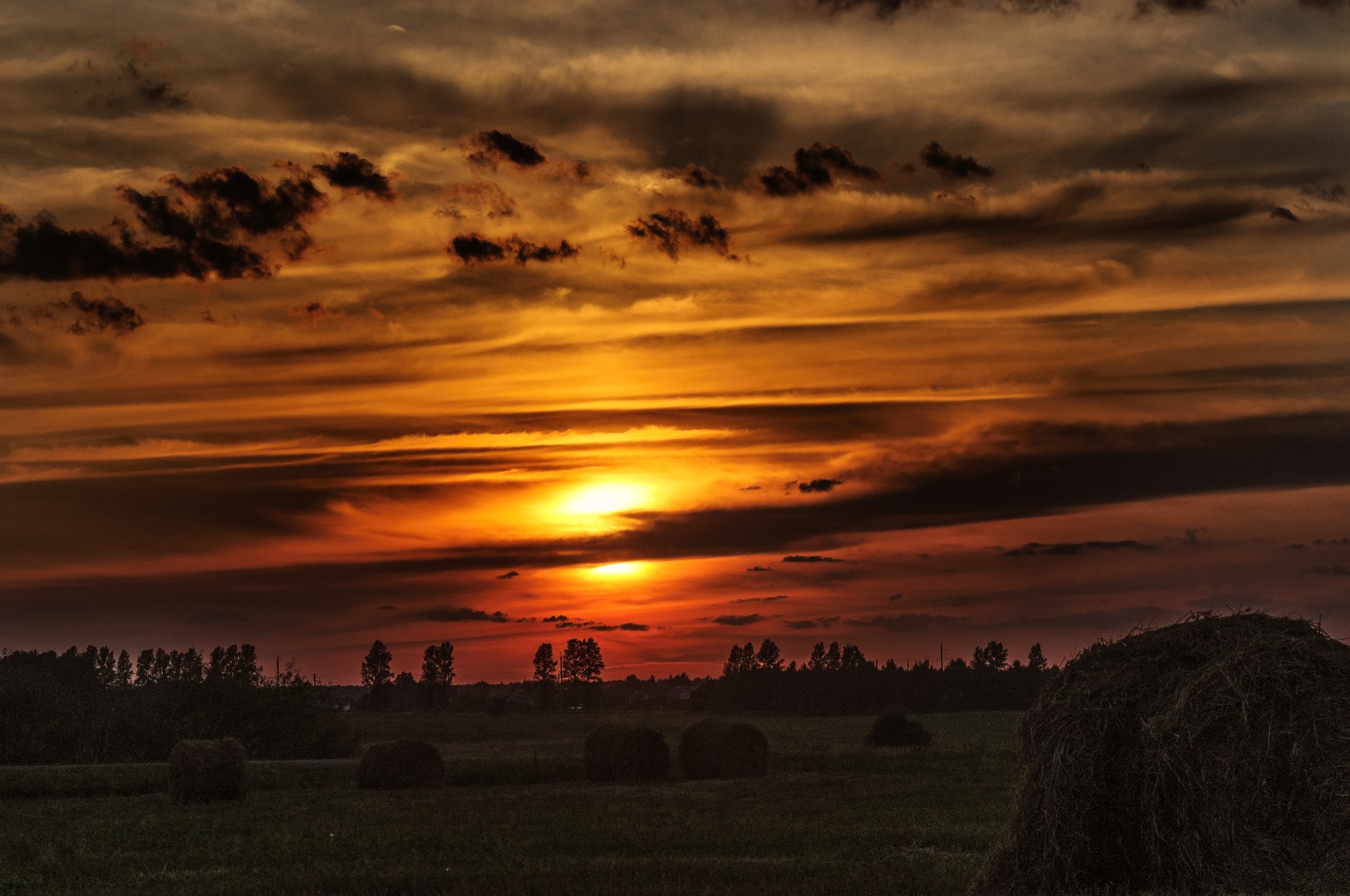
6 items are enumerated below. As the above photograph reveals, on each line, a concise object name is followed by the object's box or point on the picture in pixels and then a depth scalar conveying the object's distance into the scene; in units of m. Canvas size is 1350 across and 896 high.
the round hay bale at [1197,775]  17.33
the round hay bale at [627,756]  52.81
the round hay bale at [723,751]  52.59
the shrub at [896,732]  75.31
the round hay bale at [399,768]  49.59
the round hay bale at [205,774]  43.69
